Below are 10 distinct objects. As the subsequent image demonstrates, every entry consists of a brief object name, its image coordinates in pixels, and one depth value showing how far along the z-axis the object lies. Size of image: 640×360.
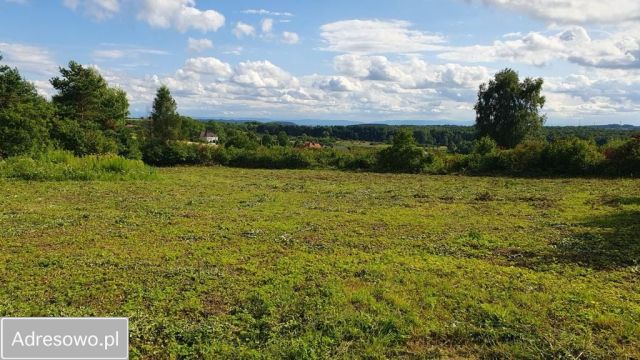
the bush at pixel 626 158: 21.20
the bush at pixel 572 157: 22.34
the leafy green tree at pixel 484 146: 27.12
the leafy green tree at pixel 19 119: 25.70
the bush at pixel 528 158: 23.81
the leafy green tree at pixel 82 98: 34.12
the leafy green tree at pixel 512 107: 37.81
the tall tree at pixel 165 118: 45.62
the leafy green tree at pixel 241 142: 35.84
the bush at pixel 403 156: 26.63
